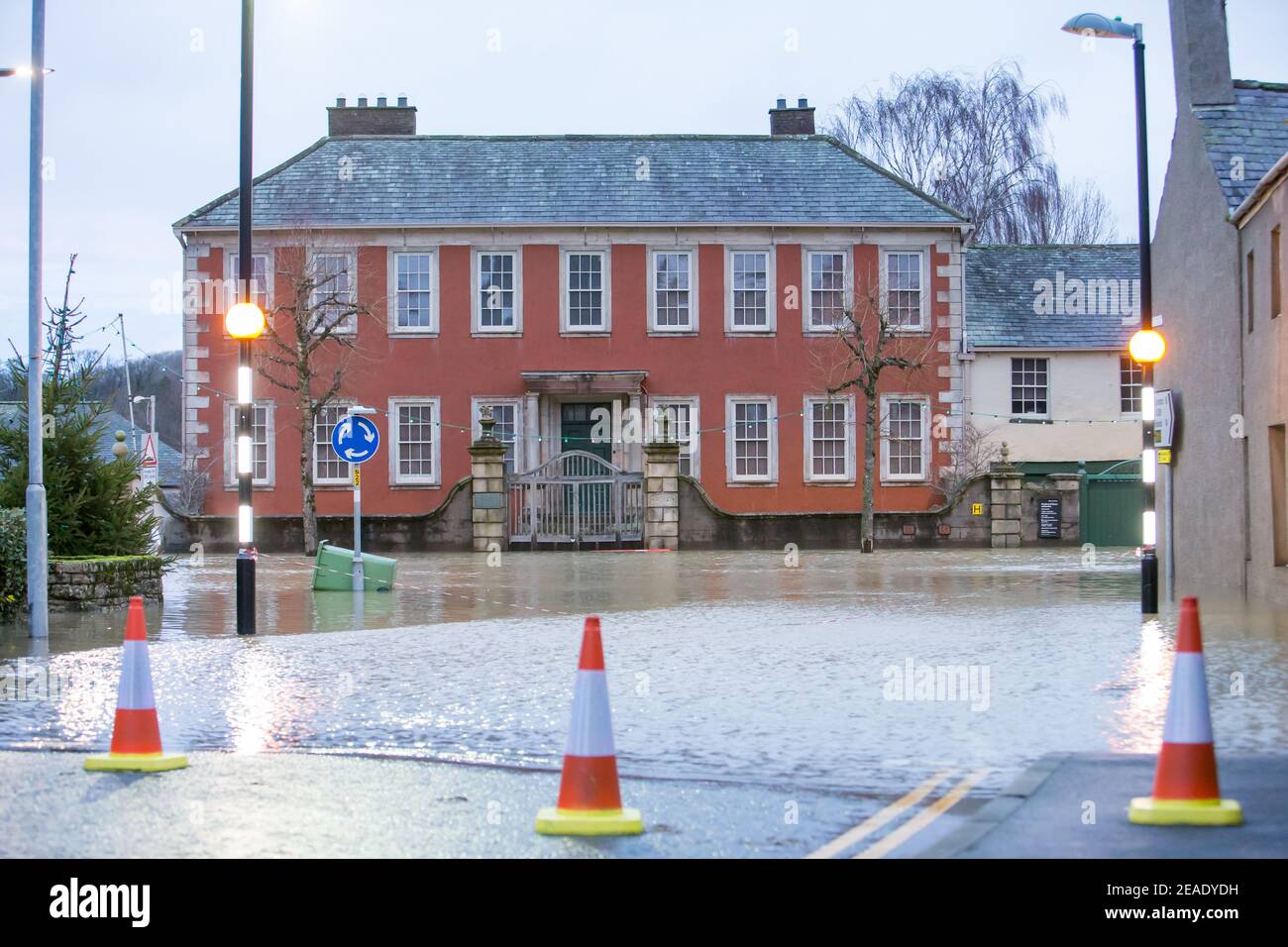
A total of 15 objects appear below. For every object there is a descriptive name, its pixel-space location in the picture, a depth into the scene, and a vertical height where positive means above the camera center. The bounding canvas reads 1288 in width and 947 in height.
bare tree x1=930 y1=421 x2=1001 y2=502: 40.97 +0.92
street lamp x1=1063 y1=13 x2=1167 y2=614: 16.83 +1.69
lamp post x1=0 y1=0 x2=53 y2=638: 15.20 +1.58
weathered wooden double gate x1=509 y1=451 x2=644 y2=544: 35.22 -0.18
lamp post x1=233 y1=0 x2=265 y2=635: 15.17 +1.51
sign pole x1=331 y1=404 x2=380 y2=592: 20.75 +0.76
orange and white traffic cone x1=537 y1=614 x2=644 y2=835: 6.43 -1.11
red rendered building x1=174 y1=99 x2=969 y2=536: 40.44 +4.34
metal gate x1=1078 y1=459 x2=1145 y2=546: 37.62 -0.33
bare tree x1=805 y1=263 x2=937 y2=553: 39.28 +3.87
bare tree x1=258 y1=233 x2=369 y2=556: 36.38 +4.06
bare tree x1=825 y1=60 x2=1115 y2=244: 52.62 +11.78
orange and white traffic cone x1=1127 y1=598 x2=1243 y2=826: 6.50 -1.08
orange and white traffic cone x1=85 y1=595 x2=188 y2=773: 8.05 -1.09
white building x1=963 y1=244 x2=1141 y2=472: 42.62 +3.24
